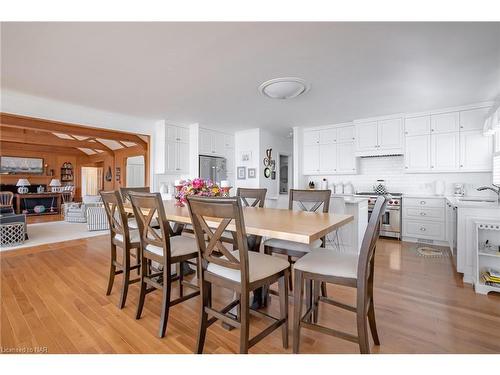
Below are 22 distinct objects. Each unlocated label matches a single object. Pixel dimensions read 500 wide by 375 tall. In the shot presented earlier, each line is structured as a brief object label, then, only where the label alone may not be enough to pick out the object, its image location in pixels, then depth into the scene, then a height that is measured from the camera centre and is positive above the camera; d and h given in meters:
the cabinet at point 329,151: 5.24 +0.78
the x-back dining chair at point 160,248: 1.69 -0.48
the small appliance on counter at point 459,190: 4.23 -0.05
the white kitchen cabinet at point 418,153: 4.34 +0.60
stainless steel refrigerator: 5.67 +0.42
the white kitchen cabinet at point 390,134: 4.57 +1.00
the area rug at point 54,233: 4.30 -1.00
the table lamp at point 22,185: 8.17 -0.02
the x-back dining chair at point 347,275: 1.29 -0.50
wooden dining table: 1.33 -0.24
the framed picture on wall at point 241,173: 6.31 +0.33
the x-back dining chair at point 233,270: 1.25 -0.49
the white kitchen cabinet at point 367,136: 4.79 +1.00
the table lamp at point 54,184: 8.91 +0.02
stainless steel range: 4.43 -0.56
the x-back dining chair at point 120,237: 2.05 -0.46
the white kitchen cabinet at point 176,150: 5.17 +0.77
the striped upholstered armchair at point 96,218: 5.18 -0.71
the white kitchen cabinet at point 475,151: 3.89 +0.58
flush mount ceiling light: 2.81 +1.18
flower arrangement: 2.38 -0.02
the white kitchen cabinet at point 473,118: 3.90 +1.11
